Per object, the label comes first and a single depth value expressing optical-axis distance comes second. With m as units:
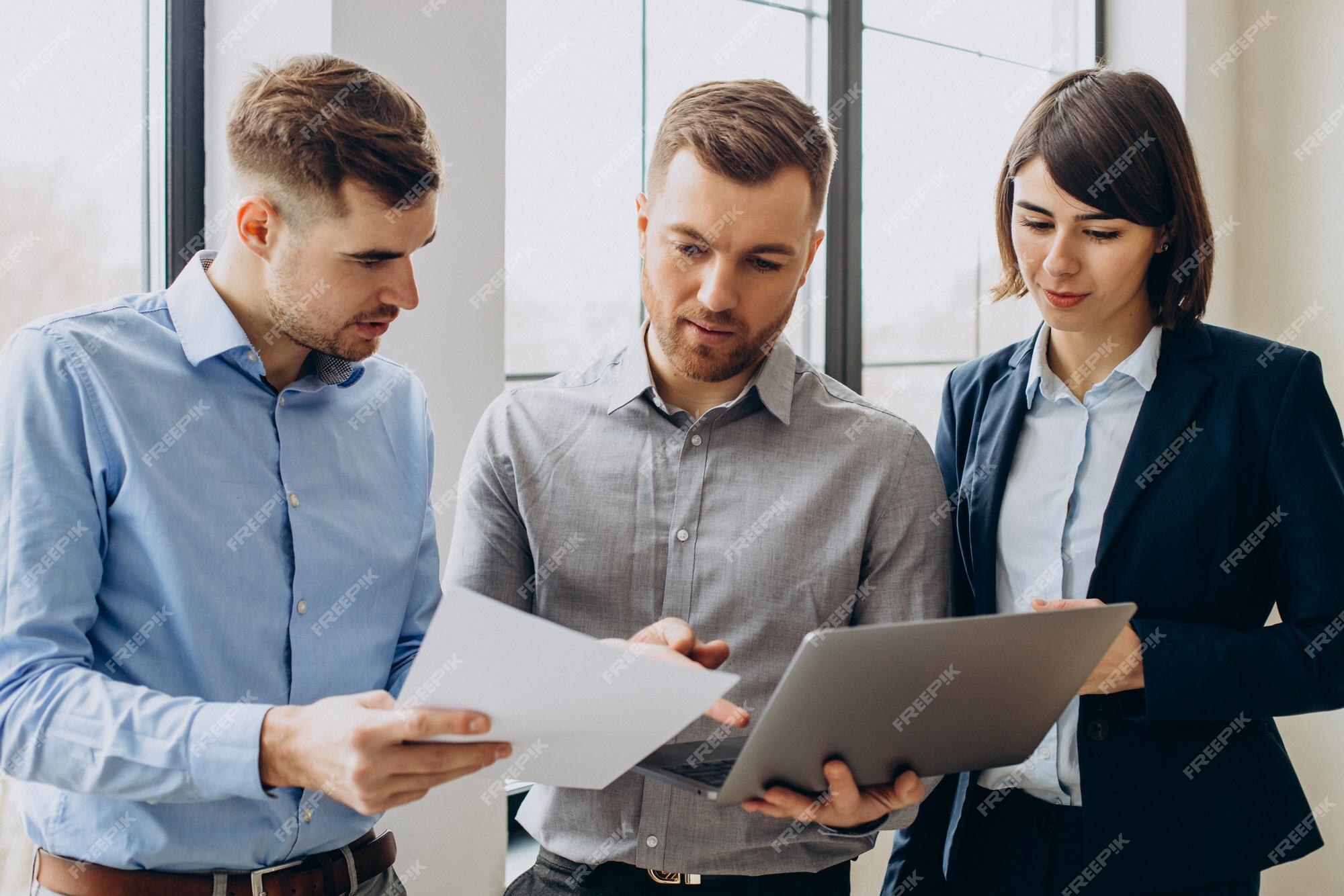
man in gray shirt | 1.40
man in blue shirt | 1.10
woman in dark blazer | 1.55
